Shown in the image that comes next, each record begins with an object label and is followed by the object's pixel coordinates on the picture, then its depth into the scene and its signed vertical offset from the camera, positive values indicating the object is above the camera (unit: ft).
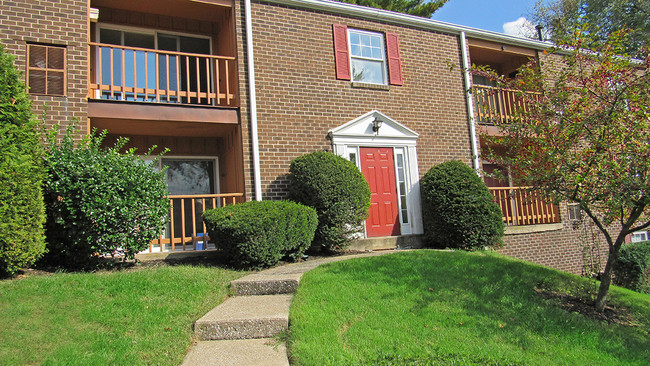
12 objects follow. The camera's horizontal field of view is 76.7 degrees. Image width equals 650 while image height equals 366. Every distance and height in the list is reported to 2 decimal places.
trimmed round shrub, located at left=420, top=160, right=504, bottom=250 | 26.86 -0.35
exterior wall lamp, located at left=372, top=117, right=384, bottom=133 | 29.58 +6.29
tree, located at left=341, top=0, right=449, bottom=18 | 65.36 +32.66
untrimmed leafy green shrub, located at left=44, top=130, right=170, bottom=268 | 18.63 +1.25
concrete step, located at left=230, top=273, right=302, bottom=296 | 16.93 -2.70
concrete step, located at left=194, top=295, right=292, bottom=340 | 13.28 -3.34
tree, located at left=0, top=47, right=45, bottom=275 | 16.15 +2.42
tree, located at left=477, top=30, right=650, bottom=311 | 15.01 +2.49
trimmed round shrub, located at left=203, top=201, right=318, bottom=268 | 20.43 -0.49
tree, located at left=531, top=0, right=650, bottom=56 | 60.29 +27.86
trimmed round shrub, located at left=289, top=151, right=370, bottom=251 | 24.21 +1.24
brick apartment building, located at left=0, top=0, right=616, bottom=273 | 23.91 +8.64
